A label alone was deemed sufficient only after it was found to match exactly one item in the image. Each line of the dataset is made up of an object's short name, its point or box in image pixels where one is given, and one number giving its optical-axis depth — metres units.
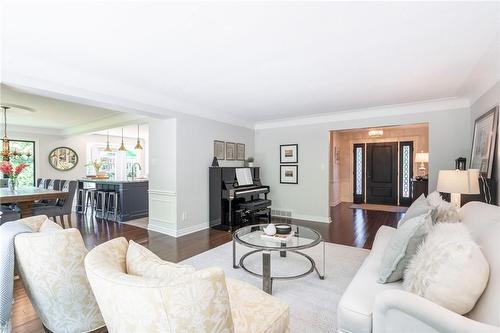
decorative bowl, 2.82
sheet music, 5.31
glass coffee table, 2.38
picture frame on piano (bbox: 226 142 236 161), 5.60
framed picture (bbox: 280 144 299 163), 5.90
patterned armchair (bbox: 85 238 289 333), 0.84
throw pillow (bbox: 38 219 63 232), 1.70
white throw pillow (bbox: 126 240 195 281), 1.07
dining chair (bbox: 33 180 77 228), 4.60
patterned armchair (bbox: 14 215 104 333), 1.49
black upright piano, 4.89
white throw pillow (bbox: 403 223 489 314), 1.13
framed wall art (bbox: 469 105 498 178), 2.95
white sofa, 1.01
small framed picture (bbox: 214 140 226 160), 5.27
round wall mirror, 7.82
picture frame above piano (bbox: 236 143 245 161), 5.89
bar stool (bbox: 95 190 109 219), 5.82
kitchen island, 5.54
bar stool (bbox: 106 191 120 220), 5.58
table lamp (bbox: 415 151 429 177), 6.58
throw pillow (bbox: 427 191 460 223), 2.02
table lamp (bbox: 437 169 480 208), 2.73
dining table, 3.94
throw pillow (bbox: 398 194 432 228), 2.12
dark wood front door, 7.70
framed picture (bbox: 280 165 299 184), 5.94
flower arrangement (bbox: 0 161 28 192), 4.61
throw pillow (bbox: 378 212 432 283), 1.57
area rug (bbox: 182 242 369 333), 2.03
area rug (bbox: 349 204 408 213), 6.74
